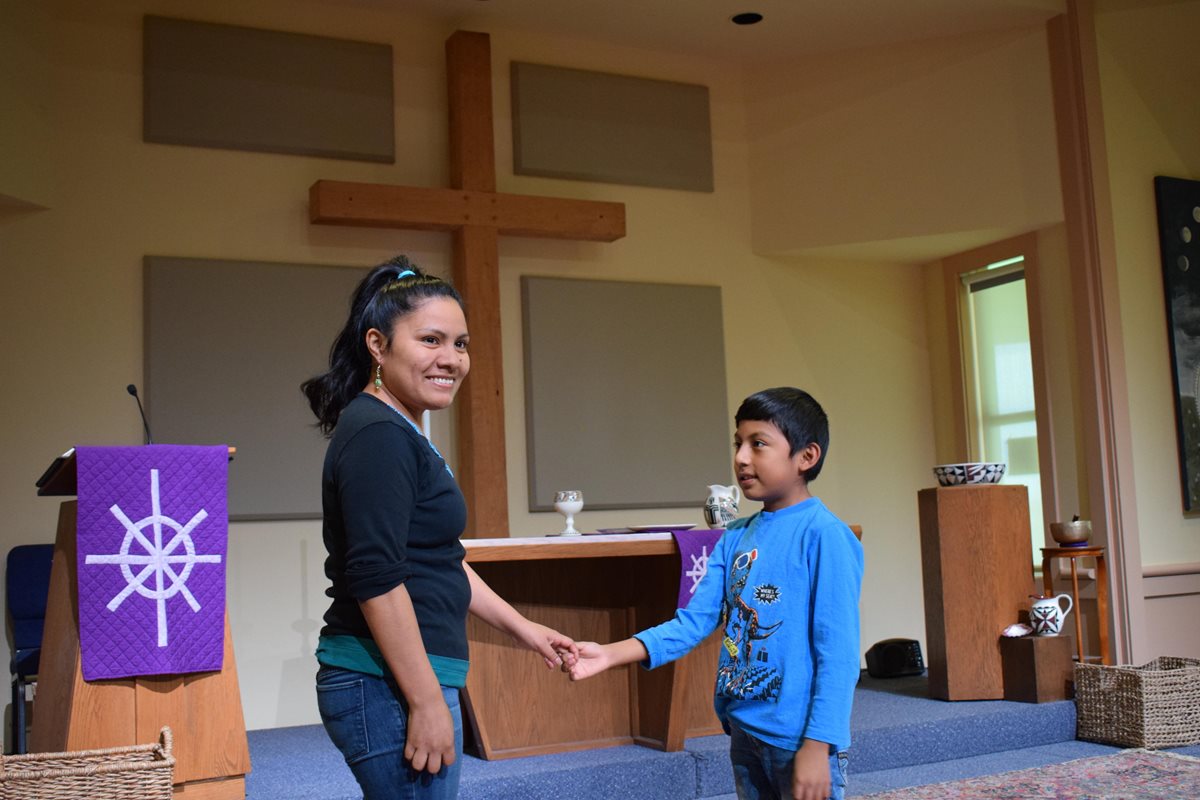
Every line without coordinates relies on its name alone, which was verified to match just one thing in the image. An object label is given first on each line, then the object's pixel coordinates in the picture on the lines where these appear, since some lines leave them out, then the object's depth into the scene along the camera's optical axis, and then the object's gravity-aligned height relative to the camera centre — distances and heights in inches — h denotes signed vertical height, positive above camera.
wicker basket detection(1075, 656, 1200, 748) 164.2 -32.6
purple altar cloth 144.6 -7.8
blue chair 170.2 -10.0
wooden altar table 145.3 -21.5
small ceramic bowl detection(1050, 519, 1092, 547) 184.2 -8.9
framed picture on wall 204.2 +28.4
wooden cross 196.7 +46.9
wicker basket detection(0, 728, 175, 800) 102.0 -22.2
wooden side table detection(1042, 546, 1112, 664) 181.6 -17.4
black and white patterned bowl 179.8 +0.7
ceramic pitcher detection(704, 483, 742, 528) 157.2 -2.1
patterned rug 138.6 -37.0
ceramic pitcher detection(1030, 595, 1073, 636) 174.2 -20.4
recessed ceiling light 213.3 +83.2
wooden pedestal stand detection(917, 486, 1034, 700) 177.5 -15.4
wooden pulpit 113.7 -18.6
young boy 73.3 -8.7
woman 56.8 -2.5
